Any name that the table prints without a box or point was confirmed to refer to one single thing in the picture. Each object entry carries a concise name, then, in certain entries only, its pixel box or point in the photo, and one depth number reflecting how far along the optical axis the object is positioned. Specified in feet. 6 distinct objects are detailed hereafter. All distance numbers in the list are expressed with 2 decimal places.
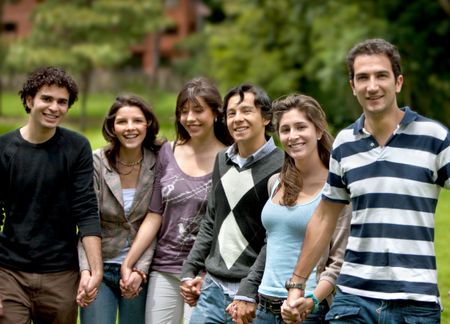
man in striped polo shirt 25.02
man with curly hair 33.65
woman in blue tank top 28.73
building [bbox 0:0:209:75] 384.47
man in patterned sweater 31.99
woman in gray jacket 35.70
